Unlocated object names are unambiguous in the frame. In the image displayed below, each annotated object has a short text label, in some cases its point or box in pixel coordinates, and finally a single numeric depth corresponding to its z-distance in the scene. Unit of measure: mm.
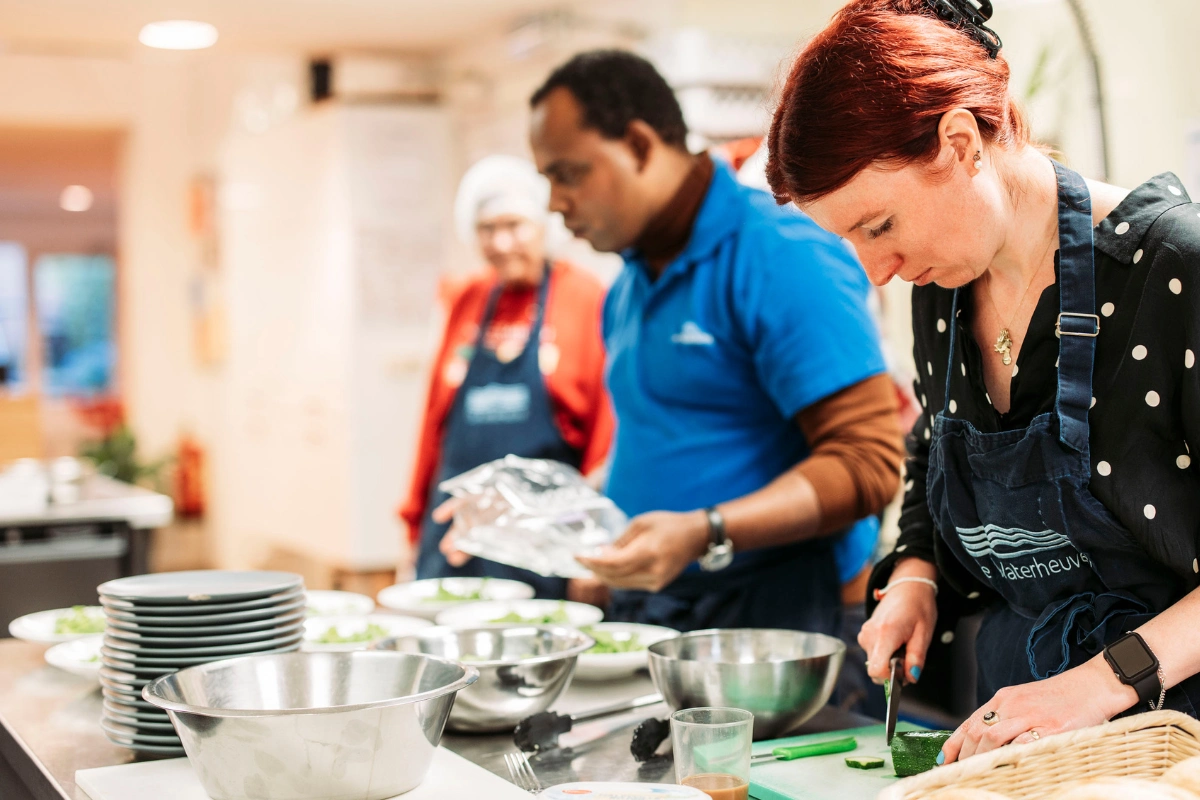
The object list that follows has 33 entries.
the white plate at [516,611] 1966
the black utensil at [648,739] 1353
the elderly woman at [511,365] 3352
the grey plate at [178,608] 1451
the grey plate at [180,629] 1450
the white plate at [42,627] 1938
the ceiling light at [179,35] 5133
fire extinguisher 8820
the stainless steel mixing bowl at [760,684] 1369
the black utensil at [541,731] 1382
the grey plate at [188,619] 1449
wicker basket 970
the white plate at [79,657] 1716
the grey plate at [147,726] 1401
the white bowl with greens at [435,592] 2174
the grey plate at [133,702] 1410
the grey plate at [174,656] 1445
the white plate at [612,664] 1649
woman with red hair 1134
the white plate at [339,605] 2141
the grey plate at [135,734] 1399
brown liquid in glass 1134
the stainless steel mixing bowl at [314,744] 1125
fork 1273
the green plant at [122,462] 8195
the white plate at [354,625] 1854
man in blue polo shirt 1893
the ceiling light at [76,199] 13664
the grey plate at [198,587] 1450
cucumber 1232
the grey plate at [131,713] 1399
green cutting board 1193
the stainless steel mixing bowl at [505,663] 1431
